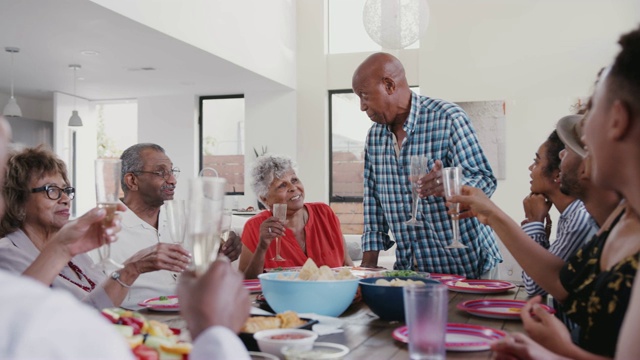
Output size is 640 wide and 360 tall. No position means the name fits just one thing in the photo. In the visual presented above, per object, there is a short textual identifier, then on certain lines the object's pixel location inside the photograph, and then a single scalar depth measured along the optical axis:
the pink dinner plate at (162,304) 1.88
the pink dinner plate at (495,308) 1.74
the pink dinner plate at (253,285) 2.30
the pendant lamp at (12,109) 7.32
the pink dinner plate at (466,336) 1.36
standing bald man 2.82
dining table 1.36
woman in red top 3.21
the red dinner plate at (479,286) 2.19
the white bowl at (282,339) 1.27
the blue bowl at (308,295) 1.70
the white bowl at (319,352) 1.20
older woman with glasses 1.97
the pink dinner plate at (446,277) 2.48
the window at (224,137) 9.16
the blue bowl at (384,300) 1.70
